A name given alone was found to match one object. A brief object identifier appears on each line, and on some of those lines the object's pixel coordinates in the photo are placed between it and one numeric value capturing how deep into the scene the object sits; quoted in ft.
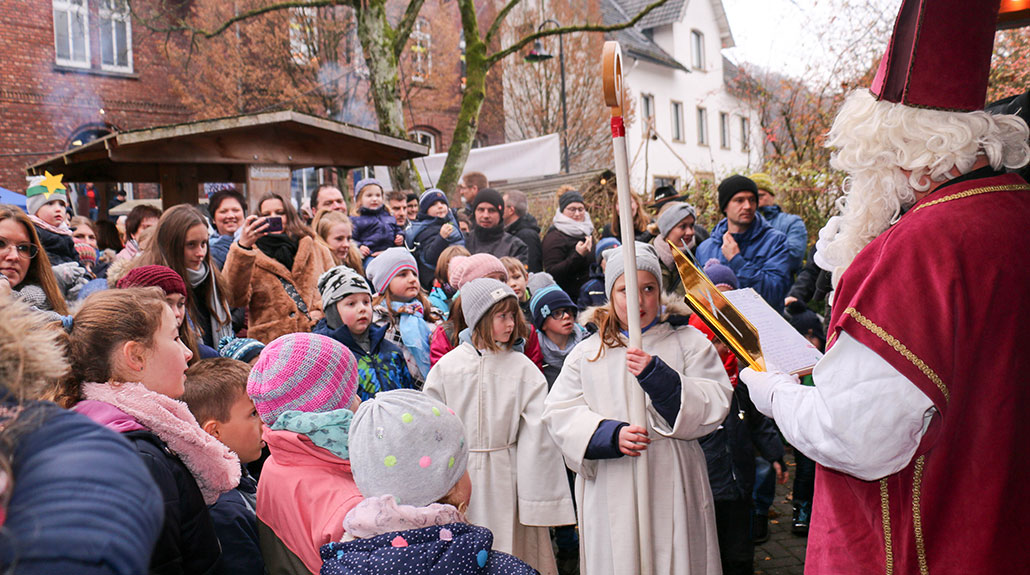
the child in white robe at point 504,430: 13.37
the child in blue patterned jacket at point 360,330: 13.88
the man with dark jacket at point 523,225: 25.80
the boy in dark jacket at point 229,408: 9.41
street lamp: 55.62
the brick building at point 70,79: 65.92
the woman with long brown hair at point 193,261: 14.33
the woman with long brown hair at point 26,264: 12.94
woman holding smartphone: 16.29
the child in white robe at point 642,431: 10.51
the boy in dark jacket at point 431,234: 24.18
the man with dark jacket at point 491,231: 23.71
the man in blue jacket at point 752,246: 19.95
